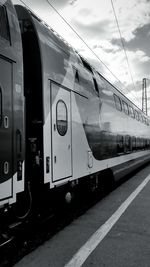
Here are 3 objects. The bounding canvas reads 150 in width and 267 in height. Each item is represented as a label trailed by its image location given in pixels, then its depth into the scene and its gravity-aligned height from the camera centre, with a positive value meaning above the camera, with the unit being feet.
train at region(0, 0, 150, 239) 15.12 +1.52
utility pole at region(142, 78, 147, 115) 160.24 +25.45
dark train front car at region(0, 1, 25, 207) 14.52 +1.56
